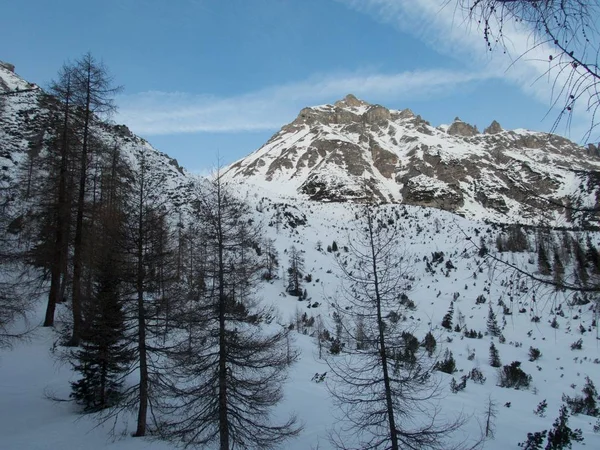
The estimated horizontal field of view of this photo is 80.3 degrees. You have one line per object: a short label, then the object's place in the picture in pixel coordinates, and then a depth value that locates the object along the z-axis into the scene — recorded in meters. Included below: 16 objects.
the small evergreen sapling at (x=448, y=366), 20.28
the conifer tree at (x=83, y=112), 13.59
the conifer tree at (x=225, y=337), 8.23
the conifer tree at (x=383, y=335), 7.60
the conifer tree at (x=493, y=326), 26.03
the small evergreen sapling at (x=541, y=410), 14.61
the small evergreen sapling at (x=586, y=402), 15.72
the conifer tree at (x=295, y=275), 35.44
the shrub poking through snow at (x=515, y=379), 18.47
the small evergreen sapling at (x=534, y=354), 22.11
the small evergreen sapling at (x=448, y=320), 27.59
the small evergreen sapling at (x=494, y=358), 20.86
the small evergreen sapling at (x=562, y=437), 10.85
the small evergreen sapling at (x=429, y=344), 20.40
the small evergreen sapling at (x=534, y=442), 10.64
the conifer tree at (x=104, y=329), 10.02
